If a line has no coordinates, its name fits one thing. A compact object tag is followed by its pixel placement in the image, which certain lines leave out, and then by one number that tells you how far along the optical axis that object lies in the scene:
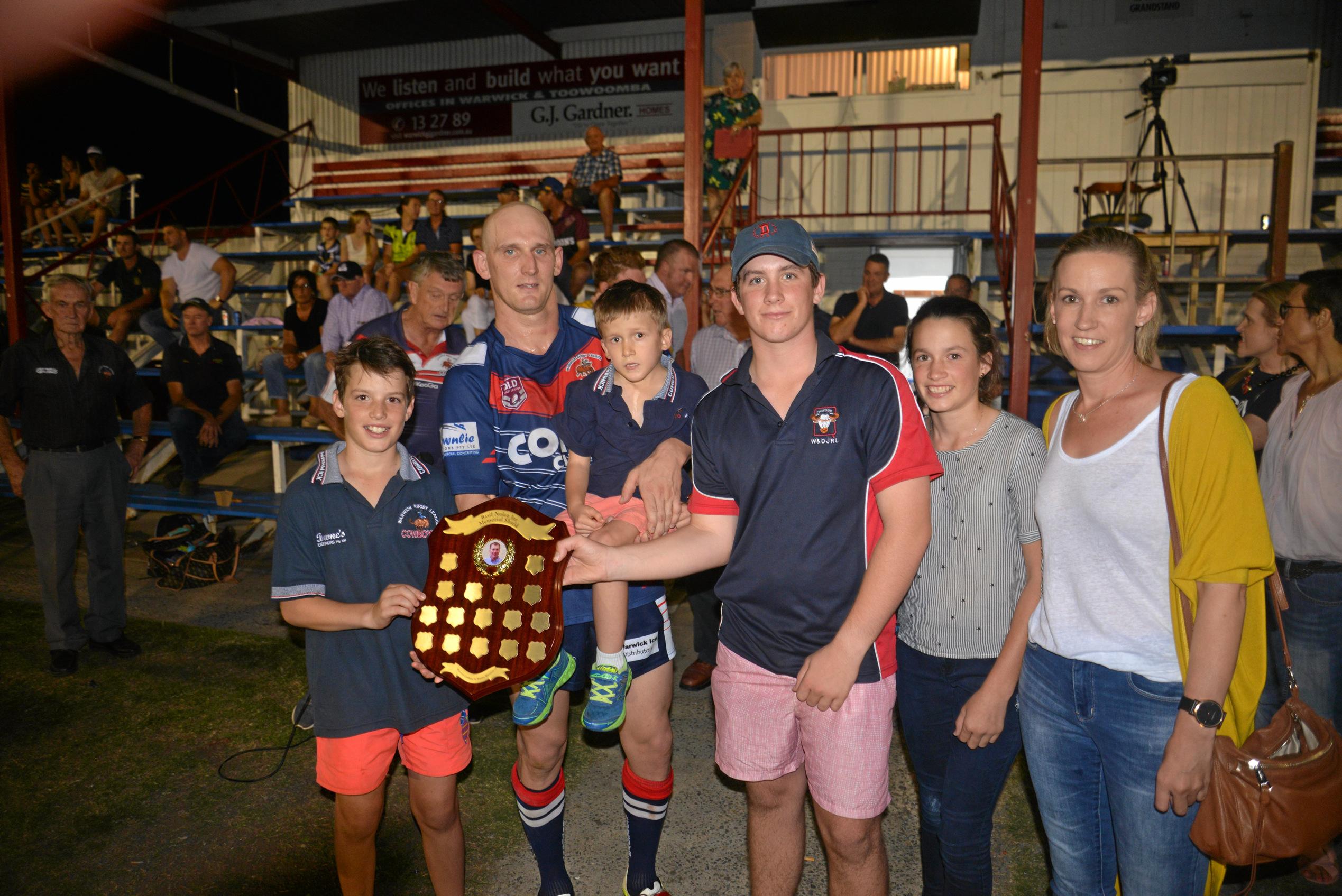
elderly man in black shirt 5.01
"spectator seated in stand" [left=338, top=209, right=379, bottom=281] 11.41
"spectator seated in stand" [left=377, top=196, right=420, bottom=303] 10.53
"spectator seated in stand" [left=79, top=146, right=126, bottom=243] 14.34
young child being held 2.78
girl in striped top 2.19
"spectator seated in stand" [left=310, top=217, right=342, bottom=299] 11.52
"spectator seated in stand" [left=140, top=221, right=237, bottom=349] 11.07
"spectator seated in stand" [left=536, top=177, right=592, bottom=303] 10.00
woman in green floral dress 10.43
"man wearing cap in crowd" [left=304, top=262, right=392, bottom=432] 7.57
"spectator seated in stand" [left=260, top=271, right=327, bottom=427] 9.42
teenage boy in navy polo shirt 1.99
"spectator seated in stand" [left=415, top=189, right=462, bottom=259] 11.13
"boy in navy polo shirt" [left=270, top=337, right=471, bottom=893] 2.42
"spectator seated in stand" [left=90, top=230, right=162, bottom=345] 10.73
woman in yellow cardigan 1.73
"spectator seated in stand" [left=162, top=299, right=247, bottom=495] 7.60
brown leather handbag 1.77
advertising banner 14.52
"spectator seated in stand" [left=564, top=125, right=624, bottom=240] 11.78
